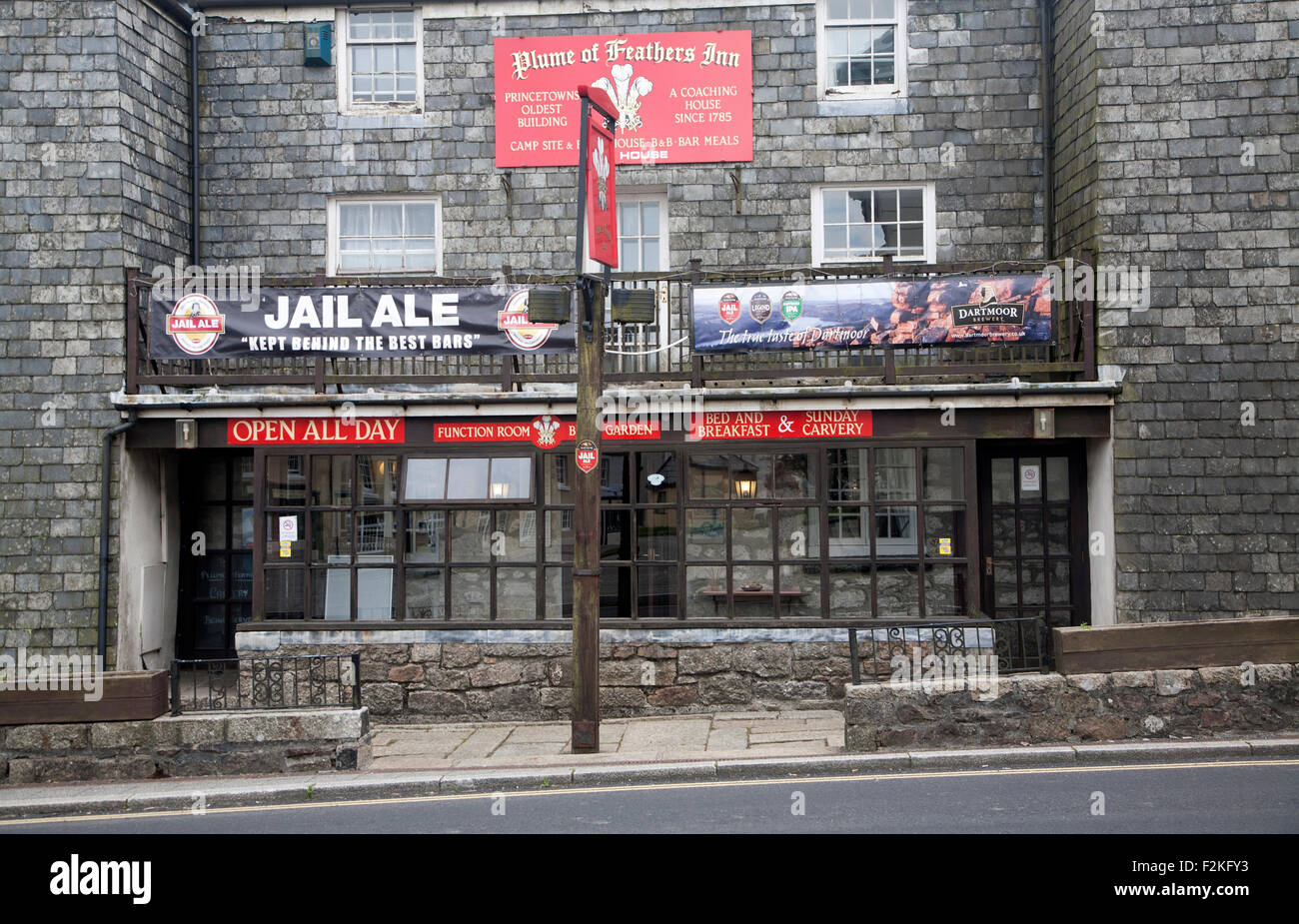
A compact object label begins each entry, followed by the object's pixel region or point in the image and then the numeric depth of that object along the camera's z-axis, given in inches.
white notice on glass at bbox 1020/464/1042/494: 543.5
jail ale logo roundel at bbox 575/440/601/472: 415.8
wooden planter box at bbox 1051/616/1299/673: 393.4
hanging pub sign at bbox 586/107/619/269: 404.8
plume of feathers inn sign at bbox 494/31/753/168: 567.2
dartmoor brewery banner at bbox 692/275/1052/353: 483.2
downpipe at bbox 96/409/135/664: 500.4
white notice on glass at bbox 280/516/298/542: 510.6
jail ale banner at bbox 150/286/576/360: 490.3
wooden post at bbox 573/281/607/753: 417.4
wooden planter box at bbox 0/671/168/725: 391.5
